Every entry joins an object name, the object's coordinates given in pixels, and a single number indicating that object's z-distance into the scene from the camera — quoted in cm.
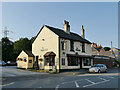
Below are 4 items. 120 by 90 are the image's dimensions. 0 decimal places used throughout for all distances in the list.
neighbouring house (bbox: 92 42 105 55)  6991
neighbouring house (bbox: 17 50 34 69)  2947
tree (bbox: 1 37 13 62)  5475
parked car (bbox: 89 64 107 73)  2466
